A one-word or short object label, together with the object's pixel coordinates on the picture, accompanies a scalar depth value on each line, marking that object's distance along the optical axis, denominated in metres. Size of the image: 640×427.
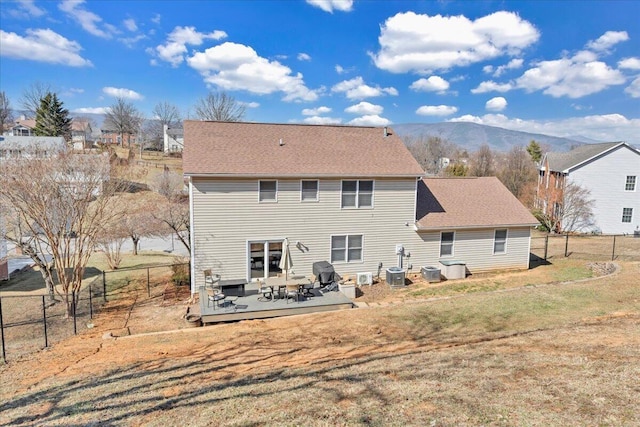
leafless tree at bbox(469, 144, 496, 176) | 60.49
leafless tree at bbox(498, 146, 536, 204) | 43.95
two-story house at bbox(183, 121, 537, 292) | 15.05
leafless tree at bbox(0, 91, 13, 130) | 76.68
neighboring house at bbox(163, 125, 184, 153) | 74.12
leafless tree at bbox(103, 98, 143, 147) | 76.56
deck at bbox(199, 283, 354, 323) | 12.68
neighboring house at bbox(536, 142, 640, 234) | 30.98
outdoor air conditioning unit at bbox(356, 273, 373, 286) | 16.31
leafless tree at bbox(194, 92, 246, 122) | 59.31
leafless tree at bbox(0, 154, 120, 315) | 13.00
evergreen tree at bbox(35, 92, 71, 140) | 54.62
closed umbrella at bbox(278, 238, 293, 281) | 14.47
